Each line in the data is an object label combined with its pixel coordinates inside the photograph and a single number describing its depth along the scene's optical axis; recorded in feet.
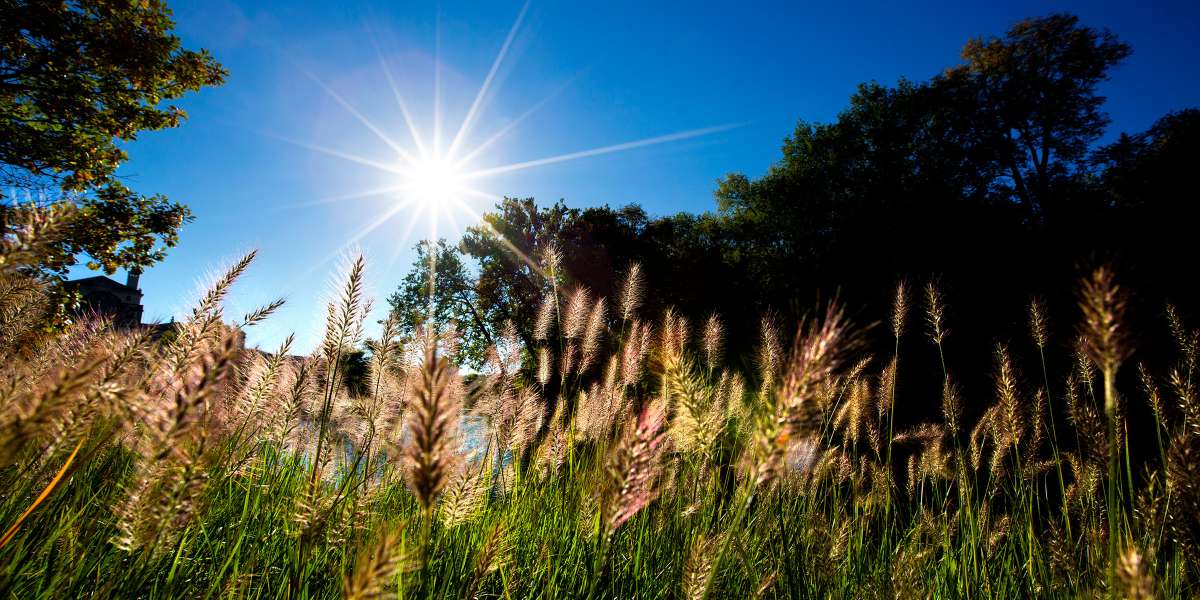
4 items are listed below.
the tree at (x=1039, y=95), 54.19
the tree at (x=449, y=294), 73.20
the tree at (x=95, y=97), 30.45
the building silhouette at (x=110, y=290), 91.66
